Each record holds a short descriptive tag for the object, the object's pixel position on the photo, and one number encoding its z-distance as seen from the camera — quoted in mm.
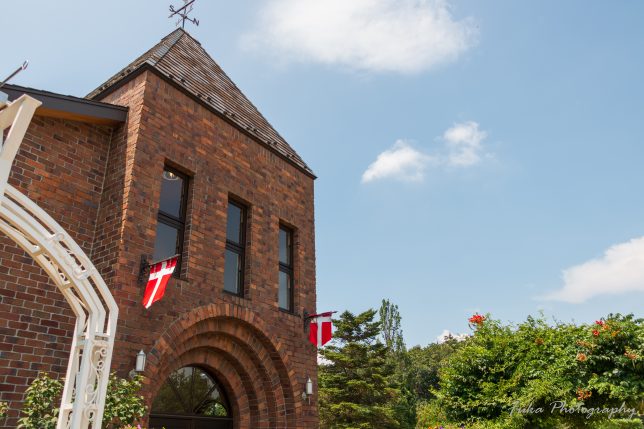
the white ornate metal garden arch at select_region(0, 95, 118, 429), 4277
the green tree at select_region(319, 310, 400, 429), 25953
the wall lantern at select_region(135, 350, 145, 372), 6160
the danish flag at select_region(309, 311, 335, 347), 9422
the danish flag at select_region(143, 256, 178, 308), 6309
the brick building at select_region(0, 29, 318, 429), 6297
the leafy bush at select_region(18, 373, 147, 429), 4949
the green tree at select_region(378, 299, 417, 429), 30528
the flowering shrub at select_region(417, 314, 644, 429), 7988
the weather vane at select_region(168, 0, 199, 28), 12000
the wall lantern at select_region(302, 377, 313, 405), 9000
